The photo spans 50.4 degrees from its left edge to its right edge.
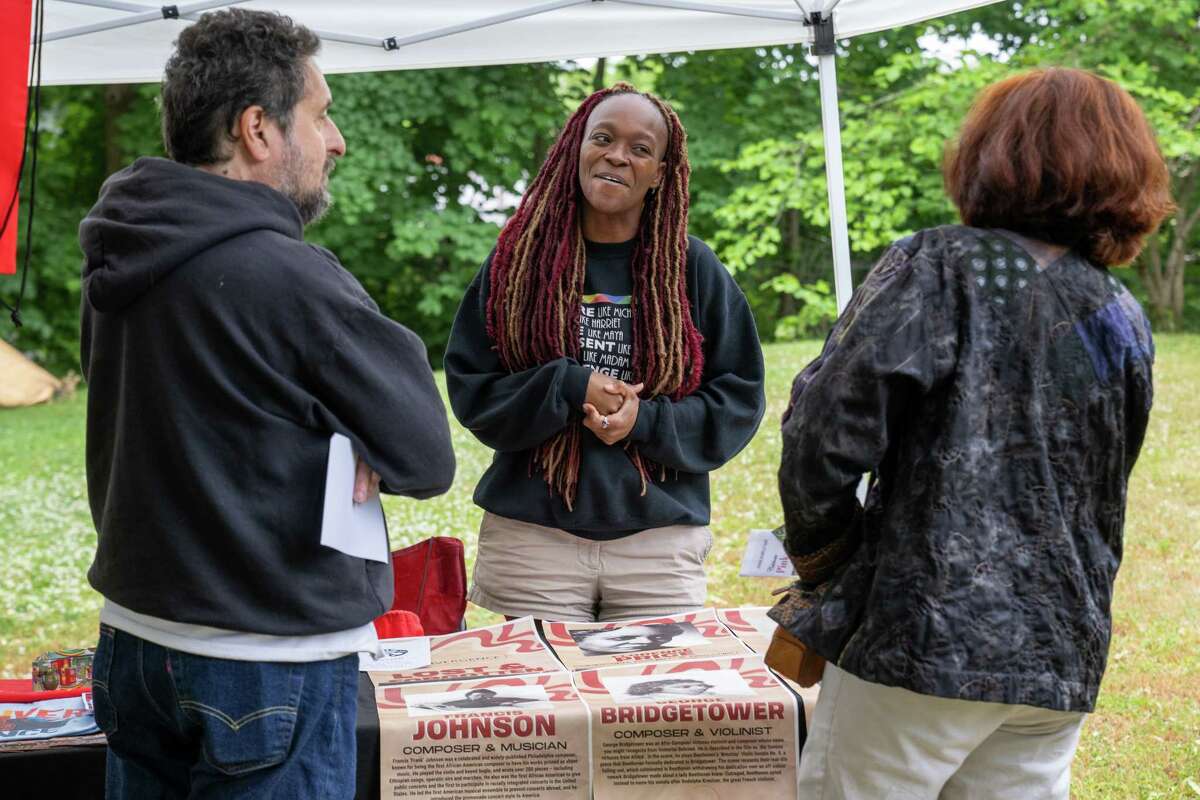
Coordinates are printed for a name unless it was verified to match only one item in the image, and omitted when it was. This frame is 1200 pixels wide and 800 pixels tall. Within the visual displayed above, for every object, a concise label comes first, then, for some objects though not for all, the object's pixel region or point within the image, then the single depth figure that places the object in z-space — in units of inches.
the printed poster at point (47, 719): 83.8
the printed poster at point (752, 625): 96.4
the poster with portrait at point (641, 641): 91.4
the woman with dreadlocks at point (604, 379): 96.4
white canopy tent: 129.1
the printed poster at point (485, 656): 89.1
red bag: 106.0
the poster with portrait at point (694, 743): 82.0
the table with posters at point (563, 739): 80.4
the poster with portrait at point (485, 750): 80.0
